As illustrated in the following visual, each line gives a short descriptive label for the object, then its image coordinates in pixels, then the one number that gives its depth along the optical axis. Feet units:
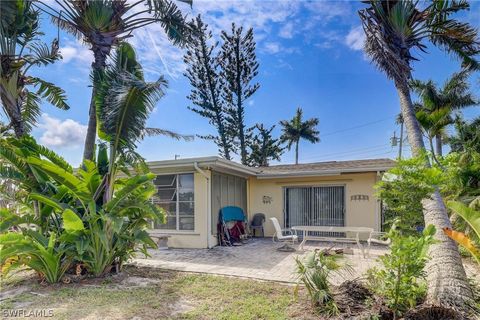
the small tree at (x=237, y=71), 79.87
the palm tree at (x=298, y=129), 100.78
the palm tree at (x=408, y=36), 22.58
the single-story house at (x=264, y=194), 35.32
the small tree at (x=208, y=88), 80.94
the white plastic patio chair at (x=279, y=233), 33.63
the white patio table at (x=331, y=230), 29.20
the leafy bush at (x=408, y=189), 15.48
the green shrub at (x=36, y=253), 19.11
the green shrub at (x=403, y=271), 13.06
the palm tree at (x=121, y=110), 20.95
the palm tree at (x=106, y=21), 23.35
